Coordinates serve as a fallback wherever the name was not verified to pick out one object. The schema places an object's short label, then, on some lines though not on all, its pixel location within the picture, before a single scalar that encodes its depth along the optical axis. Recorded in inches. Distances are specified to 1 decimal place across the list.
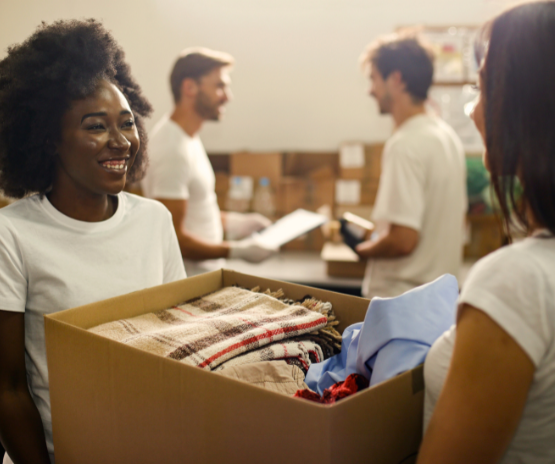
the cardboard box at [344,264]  125.3
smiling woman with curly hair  36.5
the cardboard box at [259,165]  149.4
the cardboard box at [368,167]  147.8
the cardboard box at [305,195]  148.7
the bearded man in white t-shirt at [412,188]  78.9
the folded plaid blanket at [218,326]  30.6
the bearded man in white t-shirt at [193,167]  84.0
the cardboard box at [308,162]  158.6
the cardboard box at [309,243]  155.3
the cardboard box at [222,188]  152.9
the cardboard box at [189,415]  22.0
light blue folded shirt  26.9
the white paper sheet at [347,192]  149.4
